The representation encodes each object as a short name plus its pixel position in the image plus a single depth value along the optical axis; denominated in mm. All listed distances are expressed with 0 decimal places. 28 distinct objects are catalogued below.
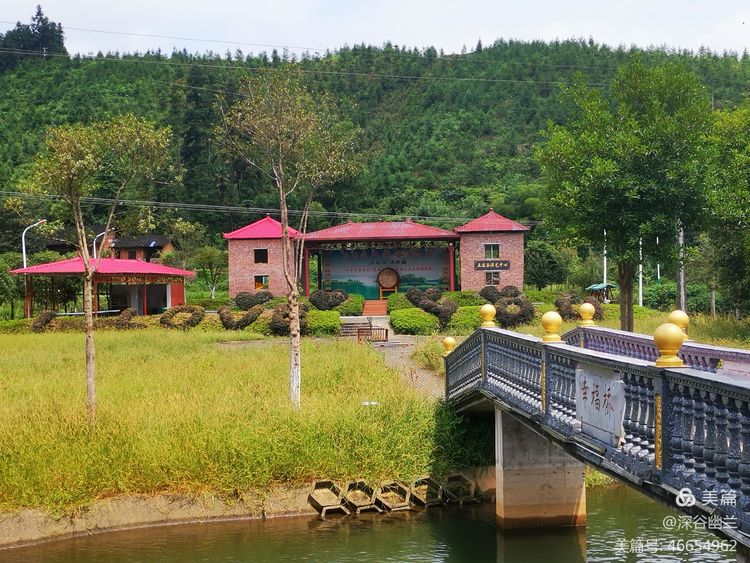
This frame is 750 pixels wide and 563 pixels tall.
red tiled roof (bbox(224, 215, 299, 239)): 43875
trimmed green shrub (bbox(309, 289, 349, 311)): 37281
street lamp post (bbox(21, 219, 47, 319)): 38938
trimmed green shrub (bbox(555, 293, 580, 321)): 33750
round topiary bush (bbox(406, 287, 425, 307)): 36500
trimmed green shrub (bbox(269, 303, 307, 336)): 31005
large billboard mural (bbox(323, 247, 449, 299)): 43844
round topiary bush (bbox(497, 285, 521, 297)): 38594
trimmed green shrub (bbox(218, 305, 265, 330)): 32750
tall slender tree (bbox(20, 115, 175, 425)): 14422
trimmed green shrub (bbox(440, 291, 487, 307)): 37469
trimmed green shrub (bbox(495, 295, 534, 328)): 32125
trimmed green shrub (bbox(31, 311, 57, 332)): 33844
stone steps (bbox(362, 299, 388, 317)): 39962
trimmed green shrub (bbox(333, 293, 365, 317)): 37344
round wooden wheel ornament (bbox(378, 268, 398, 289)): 43812
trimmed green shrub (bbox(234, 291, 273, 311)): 39609
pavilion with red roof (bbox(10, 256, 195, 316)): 37750
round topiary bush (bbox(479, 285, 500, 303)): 37938
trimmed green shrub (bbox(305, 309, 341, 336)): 31594
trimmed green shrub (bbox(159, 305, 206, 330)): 33844
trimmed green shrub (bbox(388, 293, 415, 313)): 36781
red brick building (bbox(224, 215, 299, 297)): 43906
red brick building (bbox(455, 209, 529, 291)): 41594
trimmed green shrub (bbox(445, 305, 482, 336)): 30712
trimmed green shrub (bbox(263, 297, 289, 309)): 38331
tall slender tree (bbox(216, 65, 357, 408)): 16141
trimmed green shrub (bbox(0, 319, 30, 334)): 34500
